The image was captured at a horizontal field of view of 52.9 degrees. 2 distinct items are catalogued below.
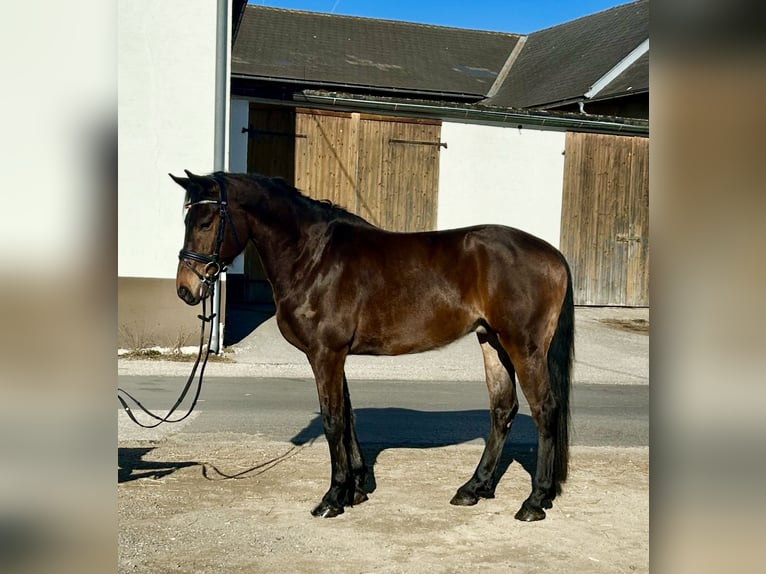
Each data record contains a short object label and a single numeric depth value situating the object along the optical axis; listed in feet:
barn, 41.37
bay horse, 17.08
